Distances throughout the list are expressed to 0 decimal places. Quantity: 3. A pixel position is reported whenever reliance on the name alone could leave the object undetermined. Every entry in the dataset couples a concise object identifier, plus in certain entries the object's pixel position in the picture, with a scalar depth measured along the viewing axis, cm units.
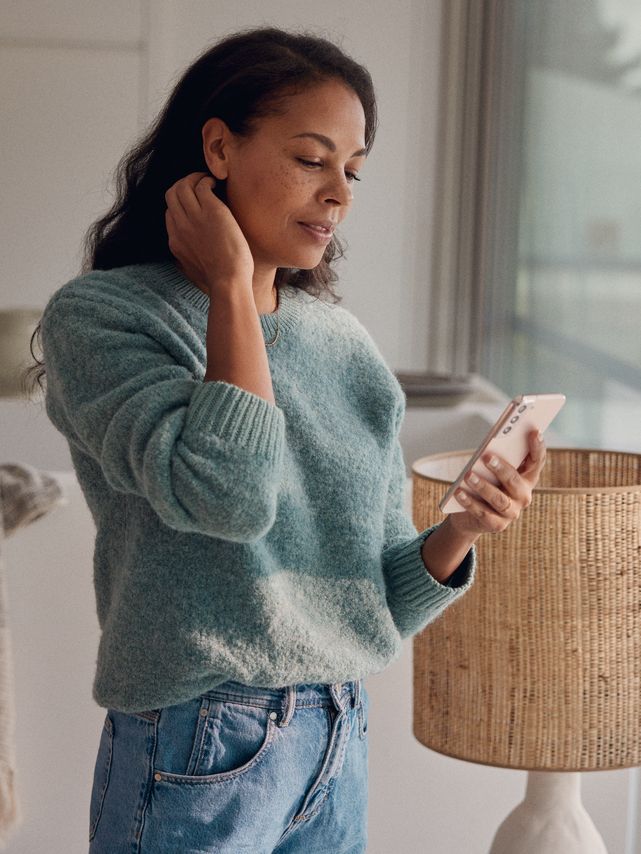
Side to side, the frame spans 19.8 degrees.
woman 173
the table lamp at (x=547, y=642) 221
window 408
